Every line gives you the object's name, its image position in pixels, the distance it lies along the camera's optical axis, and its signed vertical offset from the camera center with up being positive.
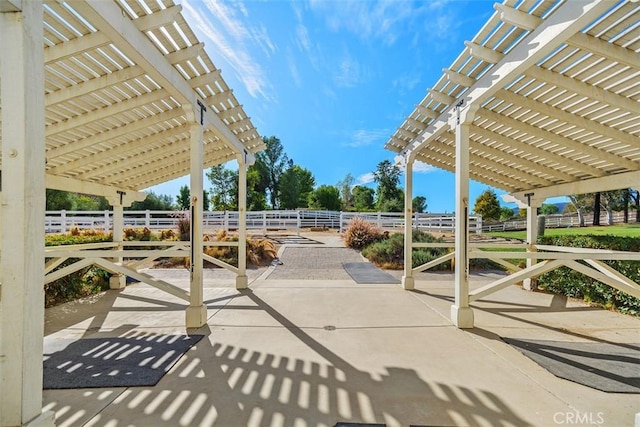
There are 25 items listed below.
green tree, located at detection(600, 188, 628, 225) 29.03 +1.50
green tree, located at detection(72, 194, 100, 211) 28.58 +1.00
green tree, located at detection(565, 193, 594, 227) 31.09 +1.63
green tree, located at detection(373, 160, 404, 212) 38.92 +4.70
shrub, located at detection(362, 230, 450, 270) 8.97 -1.34
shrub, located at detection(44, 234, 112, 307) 5.16 -1.44
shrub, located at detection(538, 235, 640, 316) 4.69 -1.28
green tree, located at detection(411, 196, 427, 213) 43.79 +1.87
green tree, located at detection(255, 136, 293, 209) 38.38 +6.80
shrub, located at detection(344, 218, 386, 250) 11.51 -0.87
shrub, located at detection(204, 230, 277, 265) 9.29 -1.34
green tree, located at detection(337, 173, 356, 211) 46.28 +4.19
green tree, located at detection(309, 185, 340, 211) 36.34 +1.91
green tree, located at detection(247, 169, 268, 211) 31.50 +2.25
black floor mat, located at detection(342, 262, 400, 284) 6.89 -1.65
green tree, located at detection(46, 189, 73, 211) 23.69 +0.98
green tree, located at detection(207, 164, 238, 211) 33.34 +3.70
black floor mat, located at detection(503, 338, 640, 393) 2.50 -1.53
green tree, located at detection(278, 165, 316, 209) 35.81 +2.95
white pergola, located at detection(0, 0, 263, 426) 1.46 +1.10
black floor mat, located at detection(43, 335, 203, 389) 2.53 -1.56
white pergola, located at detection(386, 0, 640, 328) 2.64 +1.48
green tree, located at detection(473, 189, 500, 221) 26.33 +0.87
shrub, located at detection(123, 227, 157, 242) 10.34 -0.84
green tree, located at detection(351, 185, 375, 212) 41.19 +2.47
